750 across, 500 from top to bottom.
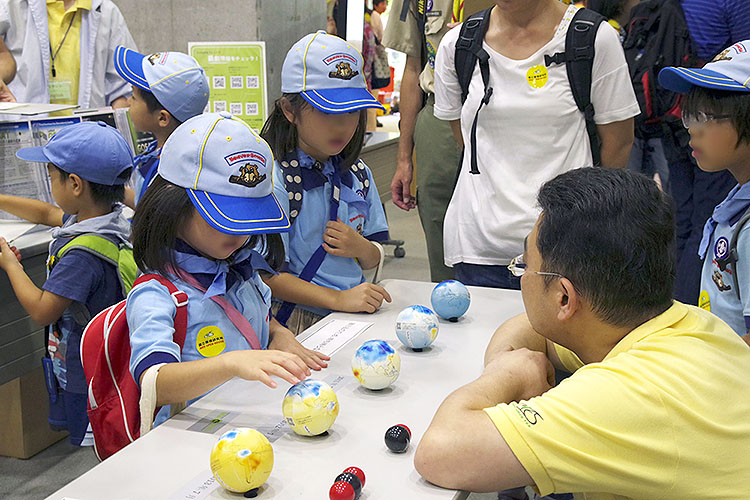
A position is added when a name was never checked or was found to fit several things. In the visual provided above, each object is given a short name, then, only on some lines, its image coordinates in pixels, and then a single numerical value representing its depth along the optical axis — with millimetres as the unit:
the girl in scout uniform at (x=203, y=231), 1576
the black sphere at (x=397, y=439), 1284
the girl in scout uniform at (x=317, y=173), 2199
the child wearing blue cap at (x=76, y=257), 2447
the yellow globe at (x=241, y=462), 1143
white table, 1186
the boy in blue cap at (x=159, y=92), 2732
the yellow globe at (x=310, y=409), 1319
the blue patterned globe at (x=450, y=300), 1979
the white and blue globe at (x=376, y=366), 1515
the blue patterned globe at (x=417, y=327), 1760
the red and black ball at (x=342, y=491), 1115
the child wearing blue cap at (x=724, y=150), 1827
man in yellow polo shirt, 1100
